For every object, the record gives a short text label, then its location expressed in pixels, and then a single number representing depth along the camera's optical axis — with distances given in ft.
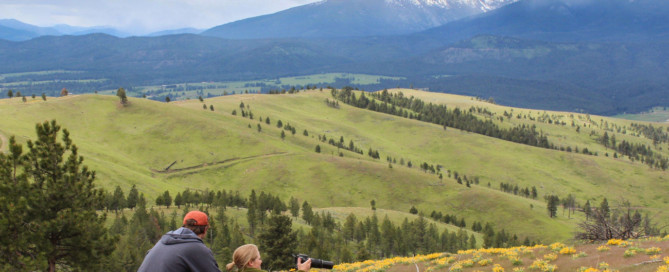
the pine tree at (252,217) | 325.83
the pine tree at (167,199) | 352.69
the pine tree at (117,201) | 323.98
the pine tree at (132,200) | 346.74
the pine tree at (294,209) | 396.02
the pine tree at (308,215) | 387.55
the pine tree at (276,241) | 196.34
